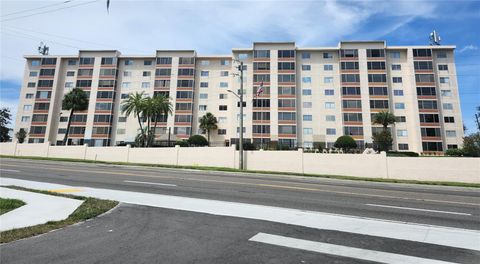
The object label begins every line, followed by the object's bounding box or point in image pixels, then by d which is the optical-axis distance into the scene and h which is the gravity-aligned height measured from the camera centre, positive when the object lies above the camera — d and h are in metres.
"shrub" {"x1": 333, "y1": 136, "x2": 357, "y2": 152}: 47.97 +2.99
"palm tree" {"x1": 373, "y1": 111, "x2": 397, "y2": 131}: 50.81 +7.99
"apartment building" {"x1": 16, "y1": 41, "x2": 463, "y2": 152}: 54.97 +14.30
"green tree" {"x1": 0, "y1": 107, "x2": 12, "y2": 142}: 68.31 +6.11
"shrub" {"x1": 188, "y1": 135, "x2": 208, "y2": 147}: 51.12 +2.91
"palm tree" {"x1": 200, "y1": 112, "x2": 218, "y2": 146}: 58.41 +7.41
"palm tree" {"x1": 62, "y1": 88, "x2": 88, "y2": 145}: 54.75 +10.65
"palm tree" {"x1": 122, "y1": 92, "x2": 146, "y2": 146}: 51.90 +9.69
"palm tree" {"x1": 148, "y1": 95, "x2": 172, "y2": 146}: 52.41 +9.63
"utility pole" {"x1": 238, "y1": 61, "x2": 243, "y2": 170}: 26.55 +1.57
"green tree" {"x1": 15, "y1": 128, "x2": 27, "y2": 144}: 60.97 +3.86
